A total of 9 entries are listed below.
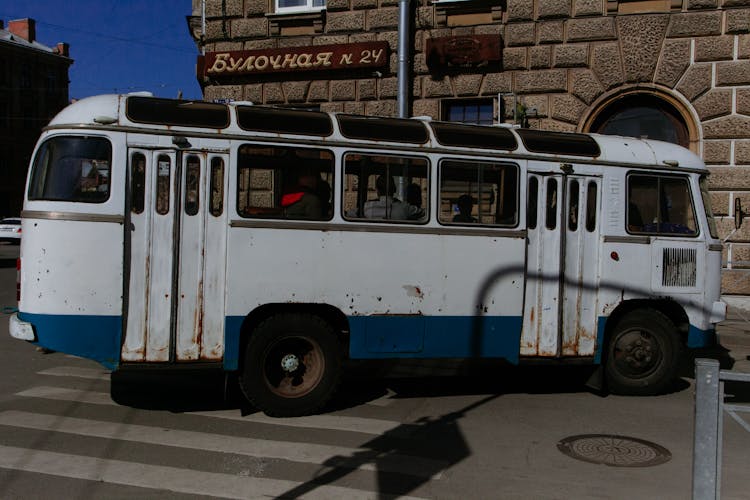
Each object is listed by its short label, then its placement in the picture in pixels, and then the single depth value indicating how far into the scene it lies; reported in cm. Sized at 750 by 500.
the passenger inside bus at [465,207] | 704
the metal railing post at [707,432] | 340
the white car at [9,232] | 3417
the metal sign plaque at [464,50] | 1423
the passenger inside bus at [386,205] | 674
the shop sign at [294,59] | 1485
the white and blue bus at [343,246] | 613
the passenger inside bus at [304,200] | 654
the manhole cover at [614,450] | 544
